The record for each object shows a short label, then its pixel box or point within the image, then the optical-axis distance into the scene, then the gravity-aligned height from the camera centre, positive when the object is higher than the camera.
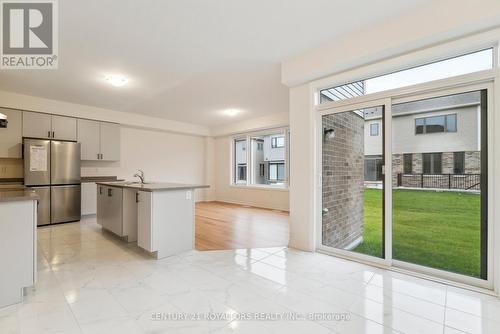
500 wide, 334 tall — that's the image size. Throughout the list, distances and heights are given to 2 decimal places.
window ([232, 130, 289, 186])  7.15 +0.27
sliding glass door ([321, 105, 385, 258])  2.96 -0.17
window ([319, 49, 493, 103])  2.32 +1.05
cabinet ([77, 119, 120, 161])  5.49 +0.67
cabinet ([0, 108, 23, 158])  4.48 +0.61
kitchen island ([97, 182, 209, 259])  3.03 -0.69
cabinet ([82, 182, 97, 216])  5.39 -0.71
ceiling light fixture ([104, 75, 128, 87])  3.94 +1.50
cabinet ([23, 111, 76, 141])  4.75 +0.87
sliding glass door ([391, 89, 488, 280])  2.35 -0.15
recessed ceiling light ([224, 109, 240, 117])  6.21 +1.51
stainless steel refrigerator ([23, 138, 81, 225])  4.55 -0.19
